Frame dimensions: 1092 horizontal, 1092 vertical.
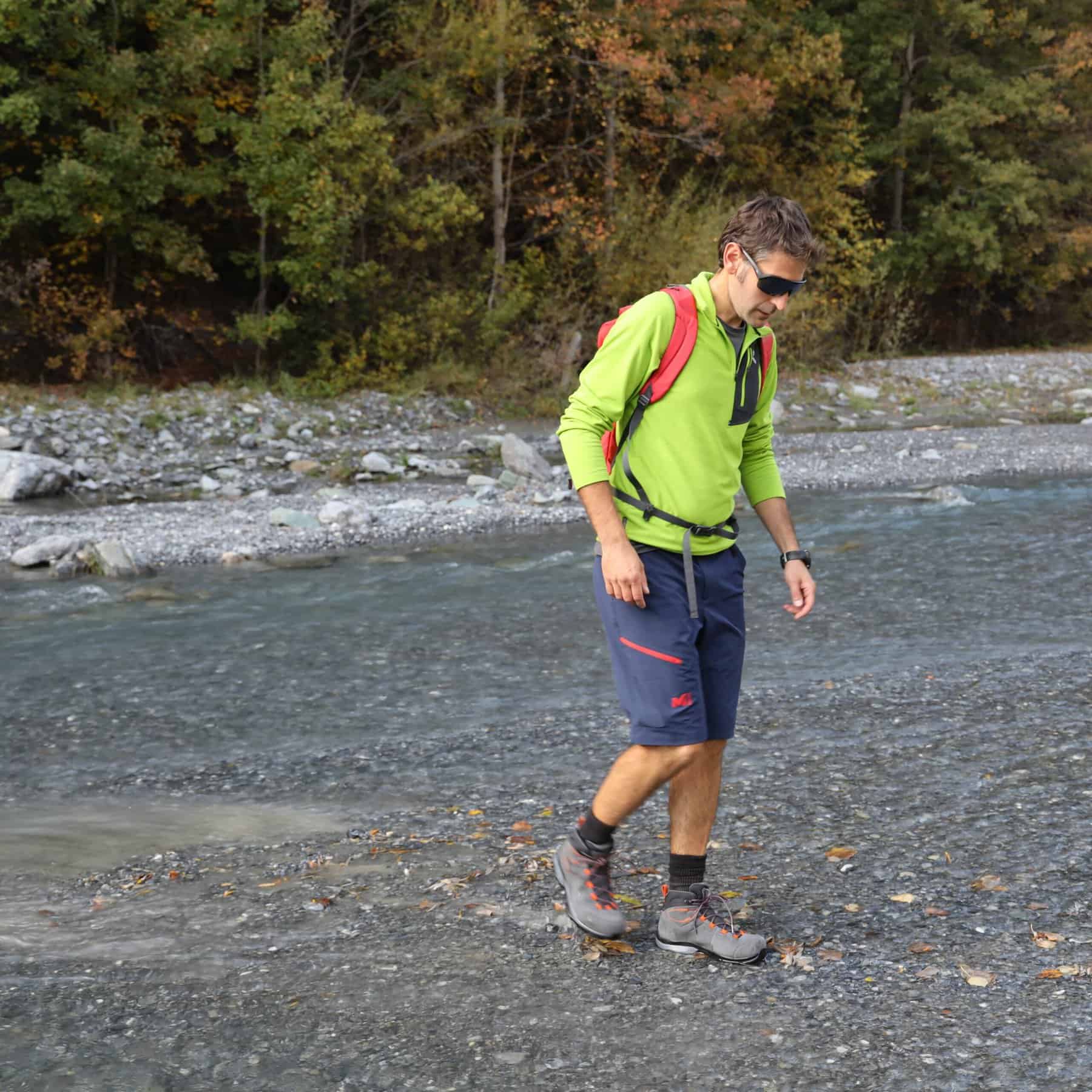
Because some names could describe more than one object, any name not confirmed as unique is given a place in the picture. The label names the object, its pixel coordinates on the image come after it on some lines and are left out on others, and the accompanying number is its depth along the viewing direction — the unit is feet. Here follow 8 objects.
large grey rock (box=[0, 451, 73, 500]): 50.65
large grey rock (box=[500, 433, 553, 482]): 55.42
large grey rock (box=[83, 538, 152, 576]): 37.52
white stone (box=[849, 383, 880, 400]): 83.61
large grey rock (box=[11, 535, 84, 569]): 38.47
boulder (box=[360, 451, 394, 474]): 58.49
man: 11.85
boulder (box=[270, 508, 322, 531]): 44.04
